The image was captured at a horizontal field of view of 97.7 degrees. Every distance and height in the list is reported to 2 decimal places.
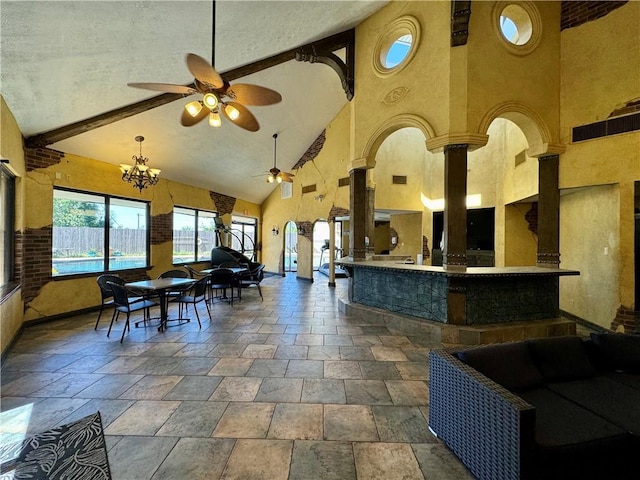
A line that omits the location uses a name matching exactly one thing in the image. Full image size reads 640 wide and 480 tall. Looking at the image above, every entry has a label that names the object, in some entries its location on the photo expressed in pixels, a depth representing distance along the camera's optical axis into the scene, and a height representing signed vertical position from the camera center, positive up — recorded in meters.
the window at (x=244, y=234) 10.31 +0.23
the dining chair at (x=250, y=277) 6.44 -0.88
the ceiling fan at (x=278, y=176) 7.04 +1.63
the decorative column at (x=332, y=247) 8.62 -0.20
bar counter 3.78 -0.72
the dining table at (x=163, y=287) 4.17 -0.71
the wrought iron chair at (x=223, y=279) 5.90 -0.84
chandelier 5.09 +1.23
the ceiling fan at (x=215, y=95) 2.41 +1.44
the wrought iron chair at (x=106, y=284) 4.05 -0.67
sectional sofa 1.34 -0.97
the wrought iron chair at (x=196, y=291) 4.46 -0.84
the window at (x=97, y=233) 4.93 +0.11
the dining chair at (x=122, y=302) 3.87 -0.88
